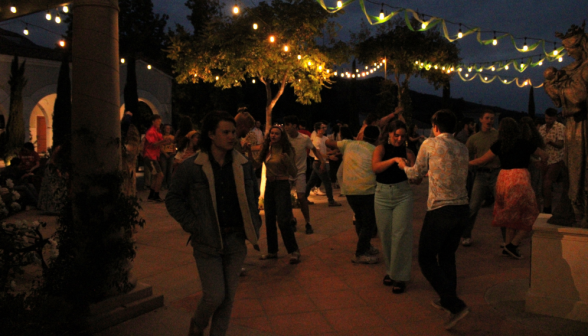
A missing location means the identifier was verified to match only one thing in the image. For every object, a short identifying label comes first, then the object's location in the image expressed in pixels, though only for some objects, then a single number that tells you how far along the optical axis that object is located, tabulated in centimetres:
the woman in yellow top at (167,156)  1207
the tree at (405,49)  2038
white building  2139
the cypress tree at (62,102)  2167
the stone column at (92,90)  390
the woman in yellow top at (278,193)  607
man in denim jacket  313
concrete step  383
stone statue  418
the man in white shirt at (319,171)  1014
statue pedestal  410
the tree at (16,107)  2014
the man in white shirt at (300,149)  753
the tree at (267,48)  1048
